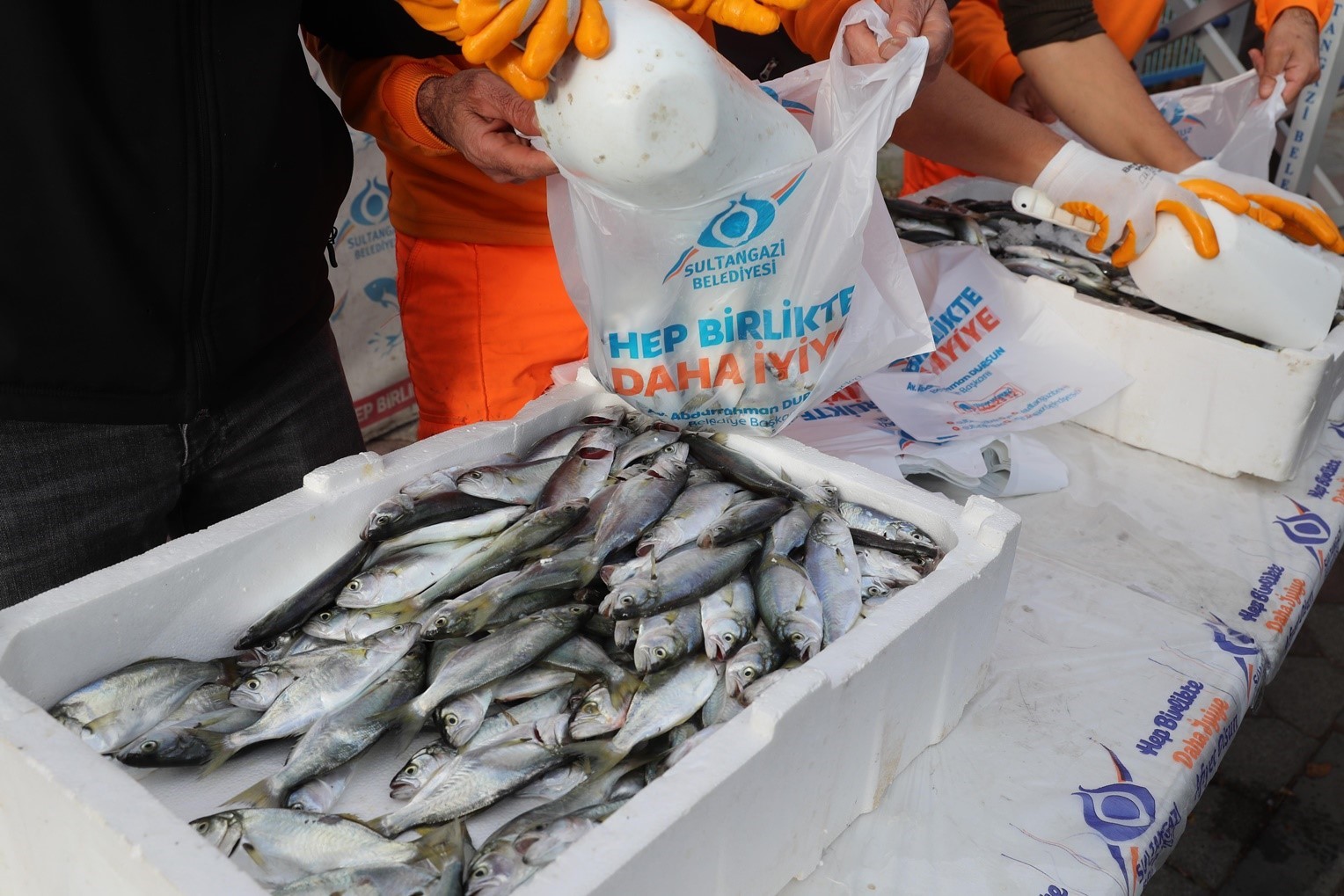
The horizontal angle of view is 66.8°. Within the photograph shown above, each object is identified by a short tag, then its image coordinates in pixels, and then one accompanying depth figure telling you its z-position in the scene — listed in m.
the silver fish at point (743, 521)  1.36
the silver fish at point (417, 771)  1.09
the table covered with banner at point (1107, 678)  1.23
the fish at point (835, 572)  1.26
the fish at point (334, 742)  1.07
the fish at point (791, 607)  1.20
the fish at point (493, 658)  1.16
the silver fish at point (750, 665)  1.16
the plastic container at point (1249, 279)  1.87
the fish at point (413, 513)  1.38
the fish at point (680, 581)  1.24
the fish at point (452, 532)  1.38
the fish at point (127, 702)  1.08
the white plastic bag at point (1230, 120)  2.79
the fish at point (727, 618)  1.22
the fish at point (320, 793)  1.06
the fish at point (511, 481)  1.45
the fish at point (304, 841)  0.97
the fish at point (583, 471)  1.48
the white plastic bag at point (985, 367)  2.06
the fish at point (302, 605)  1.28
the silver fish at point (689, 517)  1.37
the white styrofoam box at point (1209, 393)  1.92
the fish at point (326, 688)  1.12
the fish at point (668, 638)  1.18
